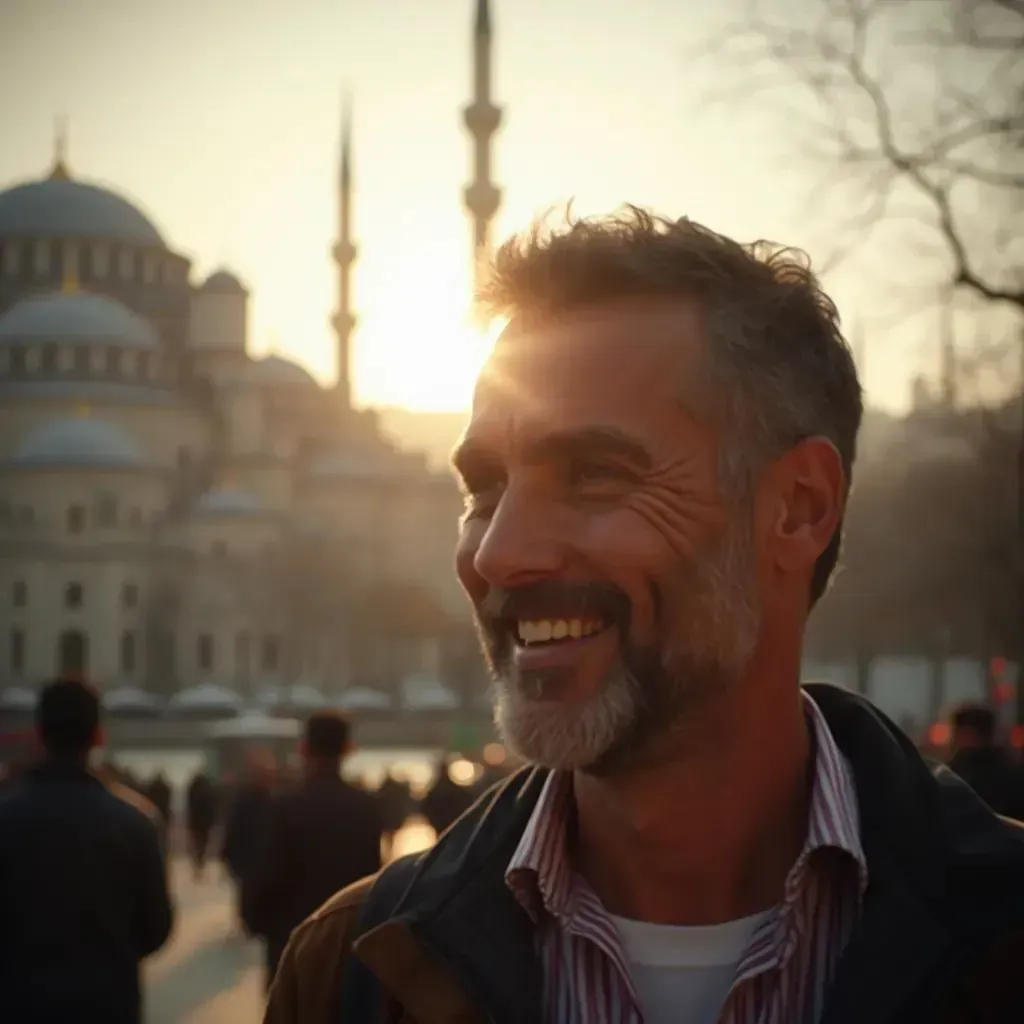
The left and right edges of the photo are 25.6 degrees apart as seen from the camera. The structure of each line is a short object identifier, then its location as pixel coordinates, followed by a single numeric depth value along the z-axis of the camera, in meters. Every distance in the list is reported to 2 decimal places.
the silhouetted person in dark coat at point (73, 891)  4.62
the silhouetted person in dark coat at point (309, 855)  6.51
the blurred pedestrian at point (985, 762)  6.74
